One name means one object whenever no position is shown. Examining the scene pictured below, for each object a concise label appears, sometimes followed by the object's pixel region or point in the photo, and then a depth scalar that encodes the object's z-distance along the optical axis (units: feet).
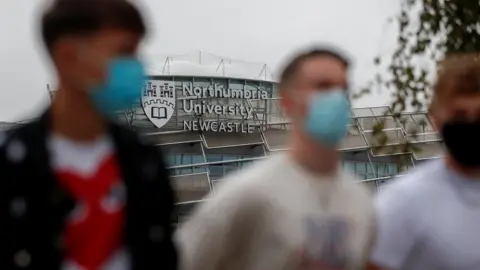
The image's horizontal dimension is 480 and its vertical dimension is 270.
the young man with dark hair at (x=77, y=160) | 6.66
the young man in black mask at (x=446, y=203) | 8.71
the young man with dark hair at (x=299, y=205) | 8.04
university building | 108.68
